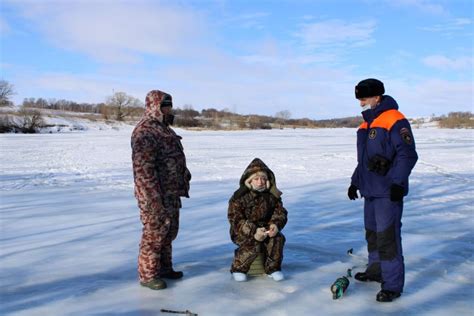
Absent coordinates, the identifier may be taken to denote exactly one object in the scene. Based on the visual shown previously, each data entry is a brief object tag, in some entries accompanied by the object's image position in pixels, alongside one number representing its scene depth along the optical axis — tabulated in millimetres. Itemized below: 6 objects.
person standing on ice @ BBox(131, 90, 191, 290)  3684
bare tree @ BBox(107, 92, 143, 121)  82562
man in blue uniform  3502
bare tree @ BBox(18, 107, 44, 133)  48372
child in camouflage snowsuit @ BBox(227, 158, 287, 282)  4098
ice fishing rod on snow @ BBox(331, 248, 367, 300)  3684
